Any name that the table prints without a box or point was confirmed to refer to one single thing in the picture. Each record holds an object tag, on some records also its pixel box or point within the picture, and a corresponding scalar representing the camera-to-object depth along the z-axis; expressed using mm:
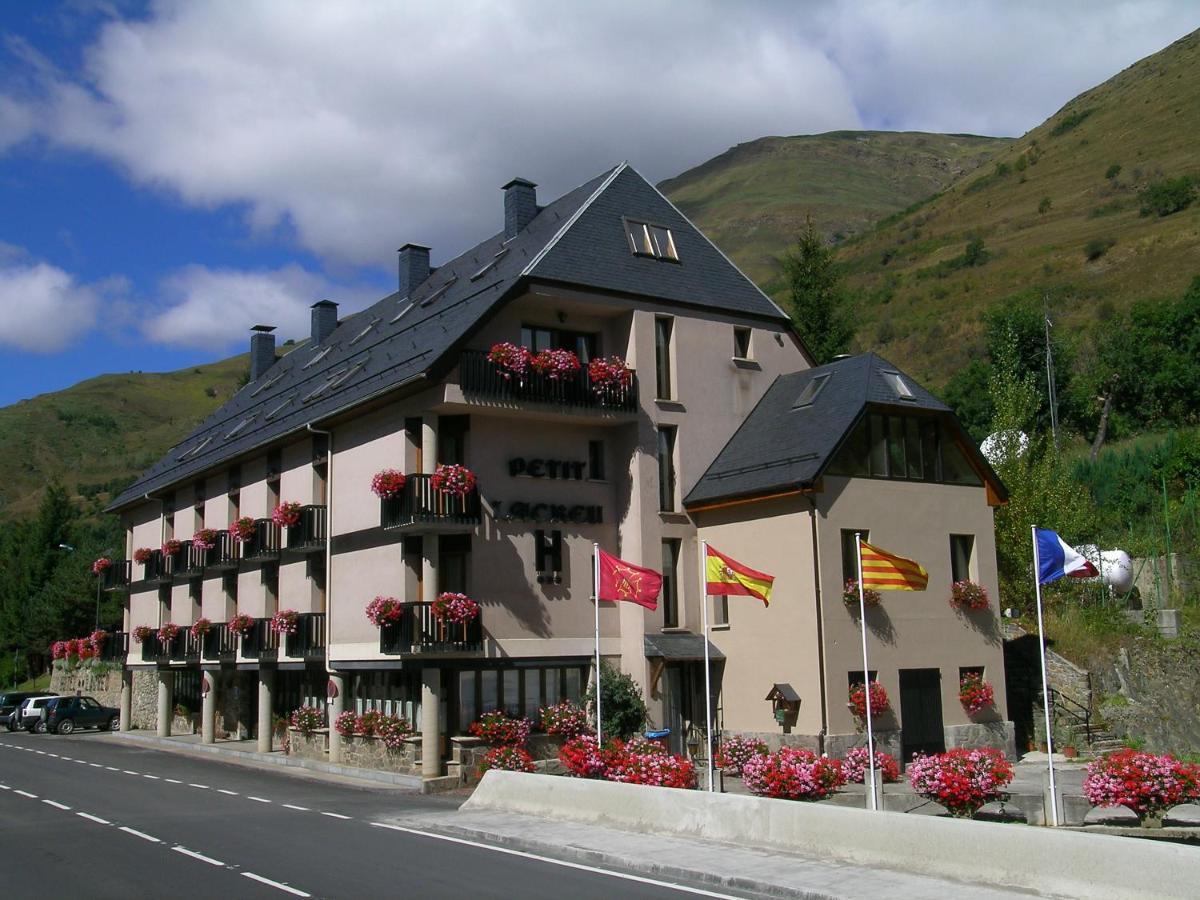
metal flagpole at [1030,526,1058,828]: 15719
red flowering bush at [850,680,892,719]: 24812
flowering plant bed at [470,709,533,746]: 24609
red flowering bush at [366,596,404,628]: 25016
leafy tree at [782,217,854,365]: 46250
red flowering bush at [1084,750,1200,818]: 14617
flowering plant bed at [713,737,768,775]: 25047
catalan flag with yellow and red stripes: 19938
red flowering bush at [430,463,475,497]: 24594
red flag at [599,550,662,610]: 22312
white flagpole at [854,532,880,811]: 16911
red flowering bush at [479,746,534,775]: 22625
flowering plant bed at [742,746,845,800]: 16500
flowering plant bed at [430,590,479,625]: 24062
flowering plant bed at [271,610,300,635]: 30453
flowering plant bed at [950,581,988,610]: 27453
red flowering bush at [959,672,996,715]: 27000
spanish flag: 20391
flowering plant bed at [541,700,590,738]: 25734
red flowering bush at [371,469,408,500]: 25328
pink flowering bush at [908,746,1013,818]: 15367
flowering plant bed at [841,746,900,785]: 22719
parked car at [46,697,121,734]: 47938
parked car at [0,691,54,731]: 50344
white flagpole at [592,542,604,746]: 22344
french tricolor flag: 18453
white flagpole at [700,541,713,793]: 20175
